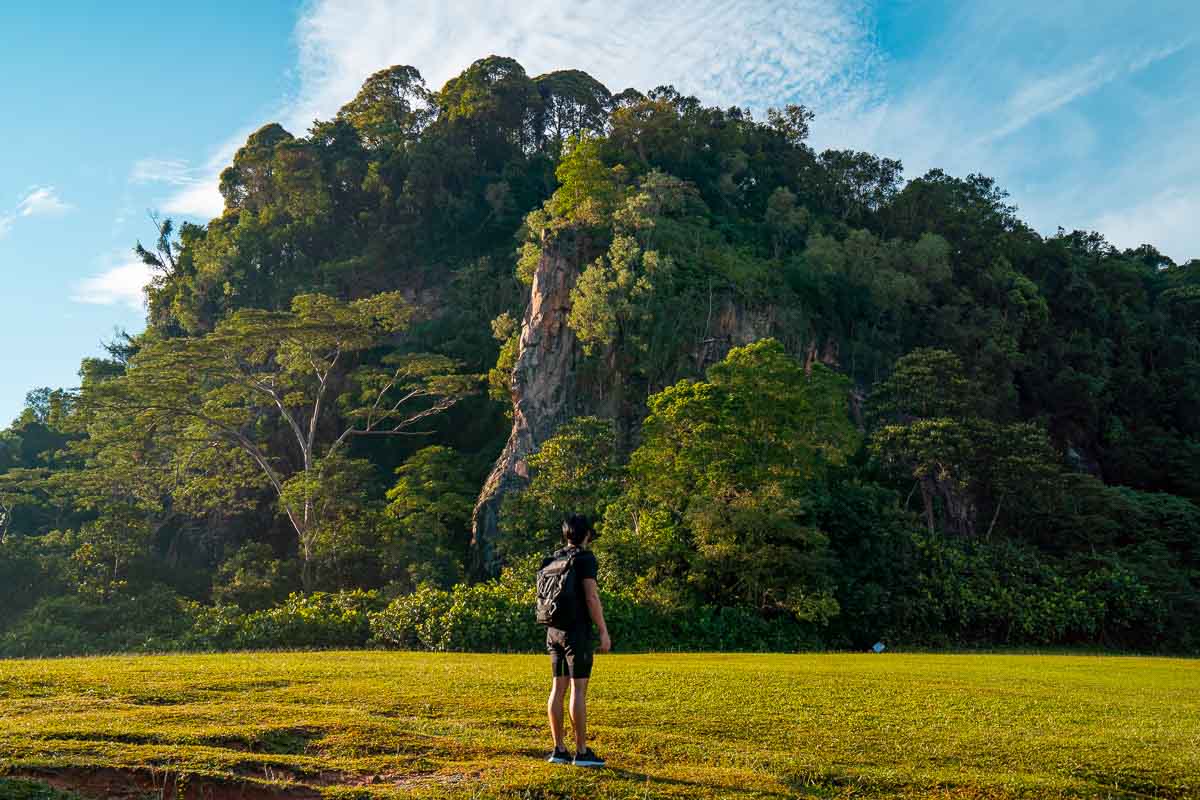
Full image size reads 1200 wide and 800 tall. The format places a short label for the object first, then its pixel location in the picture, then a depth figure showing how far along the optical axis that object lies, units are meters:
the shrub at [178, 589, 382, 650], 19.83
